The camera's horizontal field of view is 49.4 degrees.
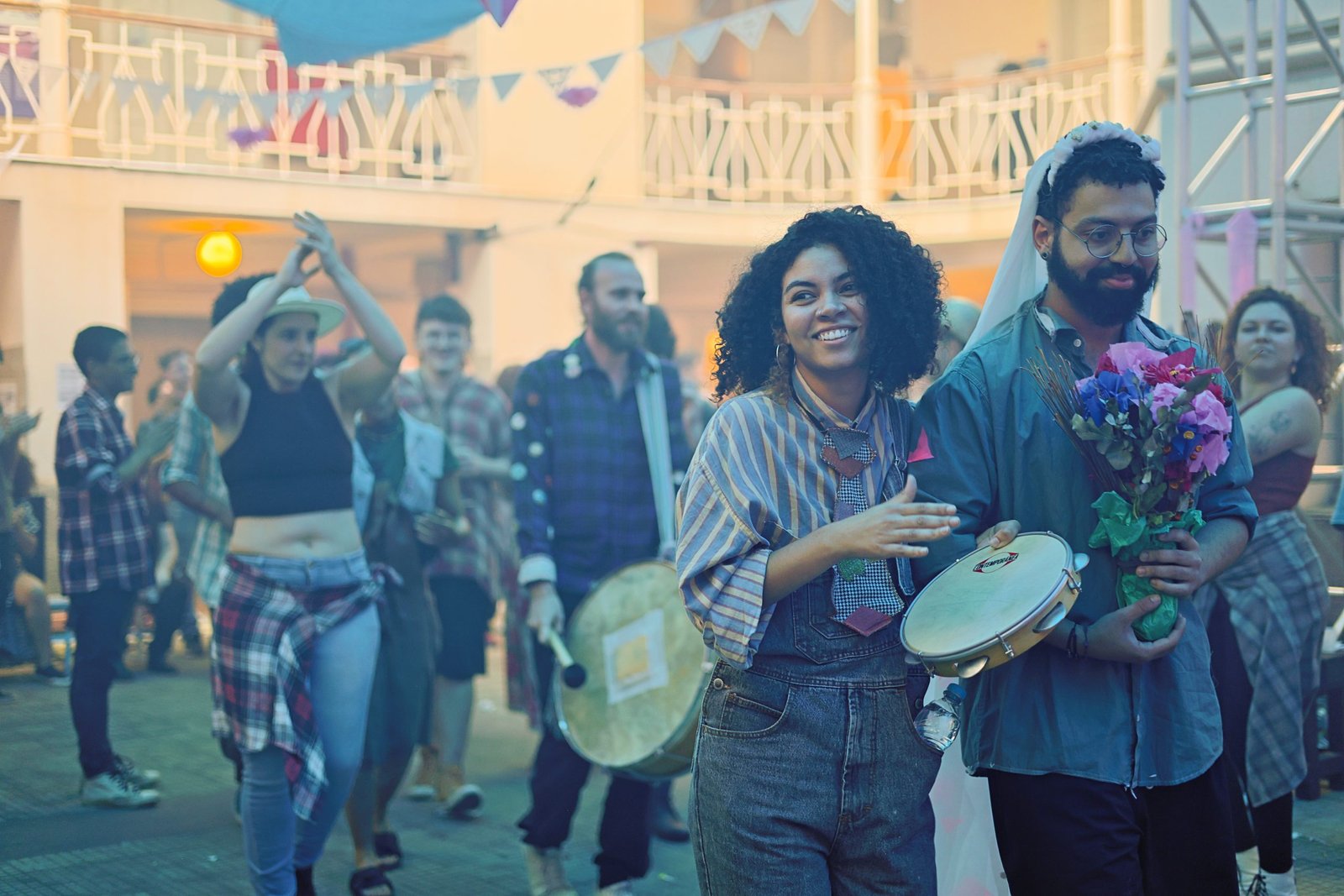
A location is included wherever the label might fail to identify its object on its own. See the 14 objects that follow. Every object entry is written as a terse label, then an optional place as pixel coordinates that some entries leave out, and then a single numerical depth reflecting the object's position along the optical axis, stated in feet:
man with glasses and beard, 8.86
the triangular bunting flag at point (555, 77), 25.30
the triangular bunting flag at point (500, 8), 16.35
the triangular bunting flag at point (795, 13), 21.21
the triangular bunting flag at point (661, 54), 22.89
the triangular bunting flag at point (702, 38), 23.47
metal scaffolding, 21.65
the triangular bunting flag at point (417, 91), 24.59
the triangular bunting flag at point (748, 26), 23.99
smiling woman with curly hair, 8.56
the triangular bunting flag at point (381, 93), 23.11
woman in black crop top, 14.19
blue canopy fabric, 16.97
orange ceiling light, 34.65
